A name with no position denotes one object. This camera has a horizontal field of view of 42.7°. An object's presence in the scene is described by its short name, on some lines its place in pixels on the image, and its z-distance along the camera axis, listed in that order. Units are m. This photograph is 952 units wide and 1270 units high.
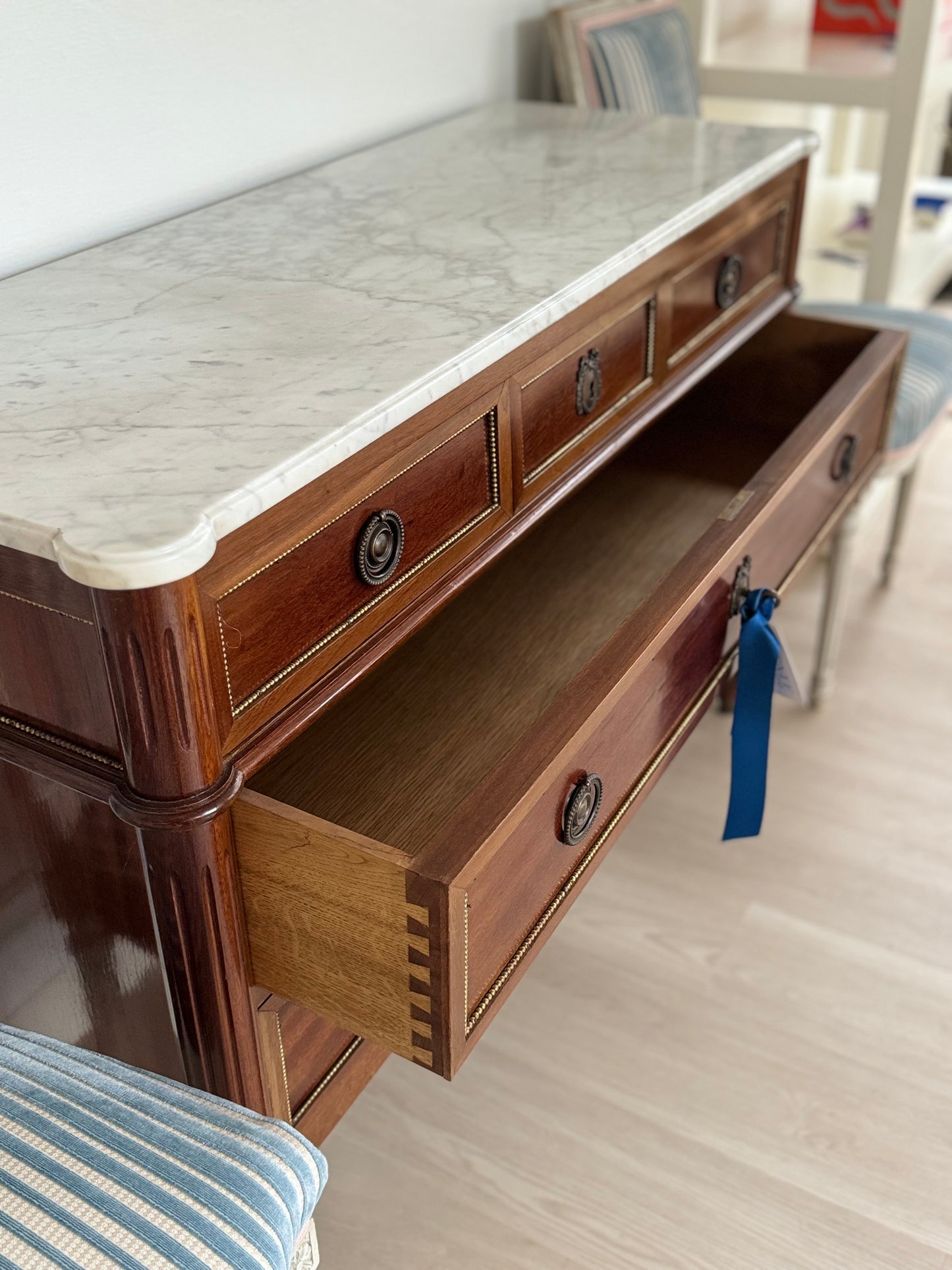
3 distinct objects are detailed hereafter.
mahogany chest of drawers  0.66
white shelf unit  1.70
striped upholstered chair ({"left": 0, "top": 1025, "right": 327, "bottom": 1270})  0.60
